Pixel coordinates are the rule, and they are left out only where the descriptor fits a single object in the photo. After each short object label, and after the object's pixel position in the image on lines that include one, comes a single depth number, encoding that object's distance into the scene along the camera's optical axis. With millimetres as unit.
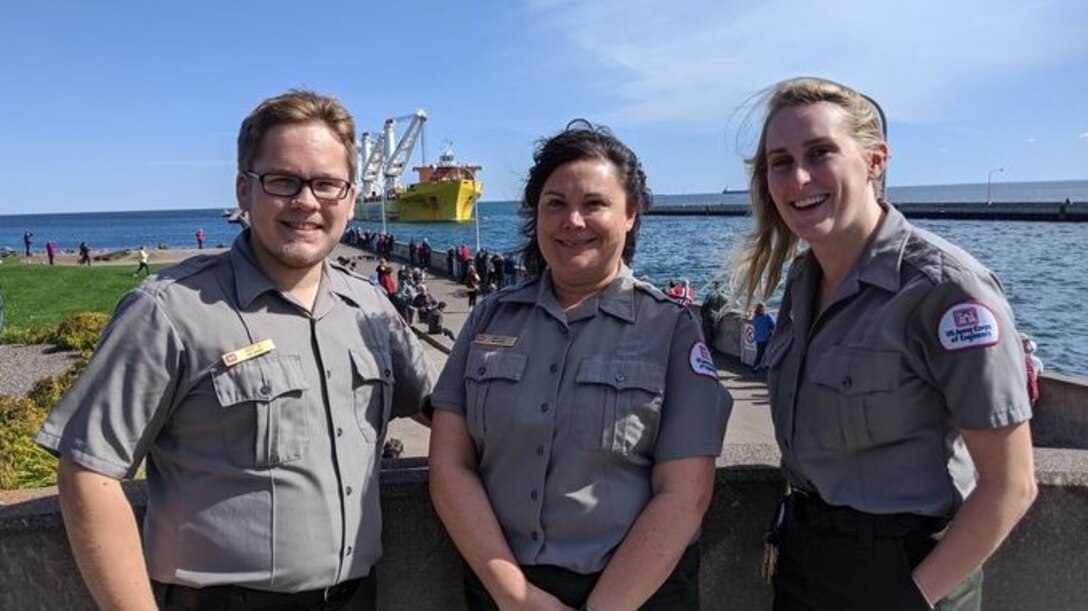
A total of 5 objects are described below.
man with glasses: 1976
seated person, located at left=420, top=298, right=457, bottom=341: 18016
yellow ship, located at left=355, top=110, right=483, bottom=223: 92062
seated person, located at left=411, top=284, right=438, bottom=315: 19812
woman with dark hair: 2152
